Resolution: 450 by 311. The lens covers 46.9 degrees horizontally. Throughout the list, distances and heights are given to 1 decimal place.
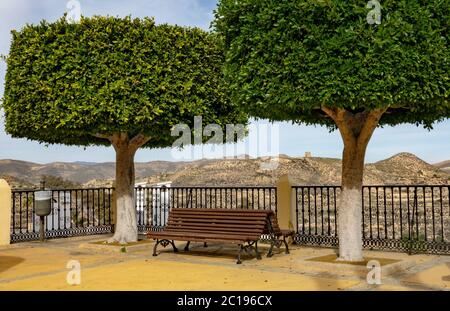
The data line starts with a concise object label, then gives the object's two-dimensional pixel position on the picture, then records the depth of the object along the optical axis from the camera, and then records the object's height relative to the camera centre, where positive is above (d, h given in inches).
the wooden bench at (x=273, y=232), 408.2 -49.9
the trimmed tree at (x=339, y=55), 311.9 +71.4
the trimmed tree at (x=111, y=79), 437.1 +79.8
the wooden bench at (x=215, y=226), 396.5 -46.0
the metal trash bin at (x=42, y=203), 572.1 -35.8
